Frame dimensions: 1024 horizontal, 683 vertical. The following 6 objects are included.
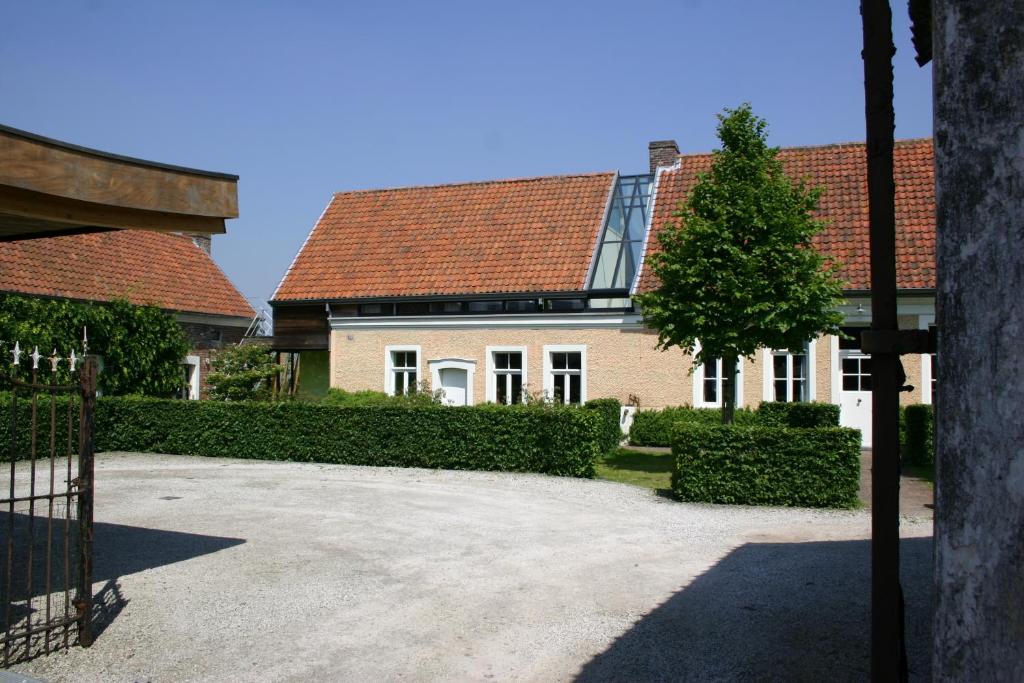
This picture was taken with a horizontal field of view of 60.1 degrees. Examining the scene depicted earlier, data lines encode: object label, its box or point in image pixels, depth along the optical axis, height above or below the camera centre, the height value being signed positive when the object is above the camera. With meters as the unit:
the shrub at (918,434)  17.86 -1.17
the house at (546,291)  21.45 +2.33
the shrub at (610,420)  19.81 -1.00
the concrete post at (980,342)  2.47 +0.10
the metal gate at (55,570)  6.06 -1.79
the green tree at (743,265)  15.79 +2.02
